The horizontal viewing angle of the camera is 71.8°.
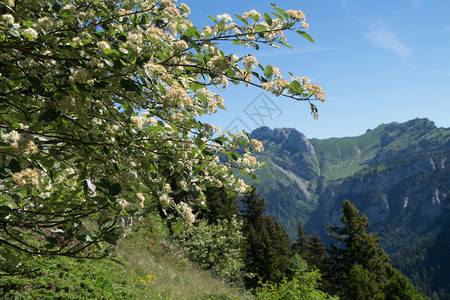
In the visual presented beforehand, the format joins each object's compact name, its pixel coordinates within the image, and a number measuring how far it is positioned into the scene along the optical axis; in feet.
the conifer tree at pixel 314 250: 162.56
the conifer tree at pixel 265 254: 111.65
